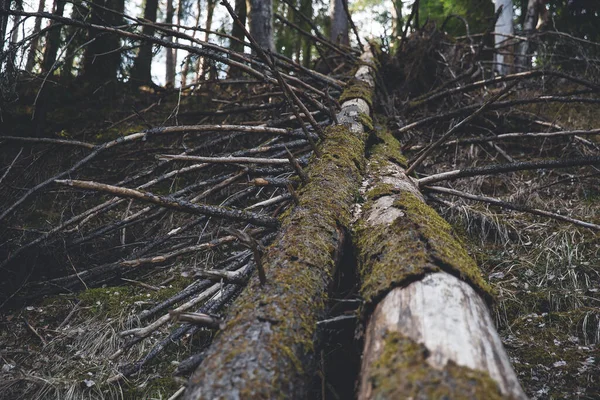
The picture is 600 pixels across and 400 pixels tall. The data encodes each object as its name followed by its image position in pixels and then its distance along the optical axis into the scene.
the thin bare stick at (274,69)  2.11
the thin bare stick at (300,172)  1.72
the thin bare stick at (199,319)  1.08
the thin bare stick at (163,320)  1.69
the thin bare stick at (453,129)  1.97
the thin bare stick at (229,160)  2.16
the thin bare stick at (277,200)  2.22
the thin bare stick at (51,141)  2.85
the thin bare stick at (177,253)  1.88
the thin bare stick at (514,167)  2.02
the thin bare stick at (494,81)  3.21
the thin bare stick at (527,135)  2.94
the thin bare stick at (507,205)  2.16
